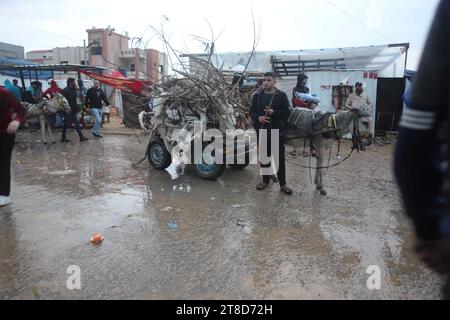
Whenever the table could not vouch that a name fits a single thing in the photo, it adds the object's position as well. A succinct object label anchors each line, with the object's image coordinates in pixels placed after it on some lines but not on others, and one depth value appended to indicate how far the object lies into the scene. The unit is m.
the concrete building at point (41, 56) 44.10
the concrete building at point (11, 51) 27.22
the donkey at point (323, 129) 5.73
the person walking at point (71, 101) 11.63
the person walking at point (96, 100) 12.19
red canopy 10.88
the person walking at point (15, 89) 14.01
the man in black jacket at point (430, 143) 1.15
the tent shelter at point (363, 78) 12.09
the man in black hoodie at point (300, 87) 8.82
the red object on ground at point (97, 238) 4.10
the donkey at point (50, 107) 11.27
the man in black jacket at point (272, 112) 5.83
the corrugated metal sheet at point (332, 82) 12.05
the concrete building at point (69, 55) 42.53
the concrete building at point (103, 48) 39.31
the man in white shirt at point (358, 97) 10.04
